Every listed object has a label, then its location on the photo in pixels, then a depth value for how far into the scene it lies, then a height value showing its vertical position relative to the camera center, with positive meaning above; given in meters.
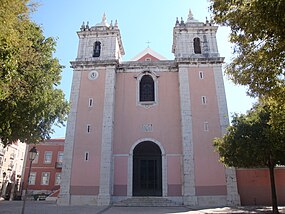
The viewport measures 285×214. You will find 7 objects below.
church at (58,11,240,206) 17.58 +4.85
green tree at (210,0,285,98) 4.82 +3.36
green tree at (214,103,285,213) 12.54 +2.39
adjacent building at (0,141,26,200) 26.77 +2.34
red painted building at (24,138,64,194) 30.44 +2.78
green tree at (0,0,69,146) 6.25 +3.76
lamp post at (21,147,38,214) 10.55 +1.51
